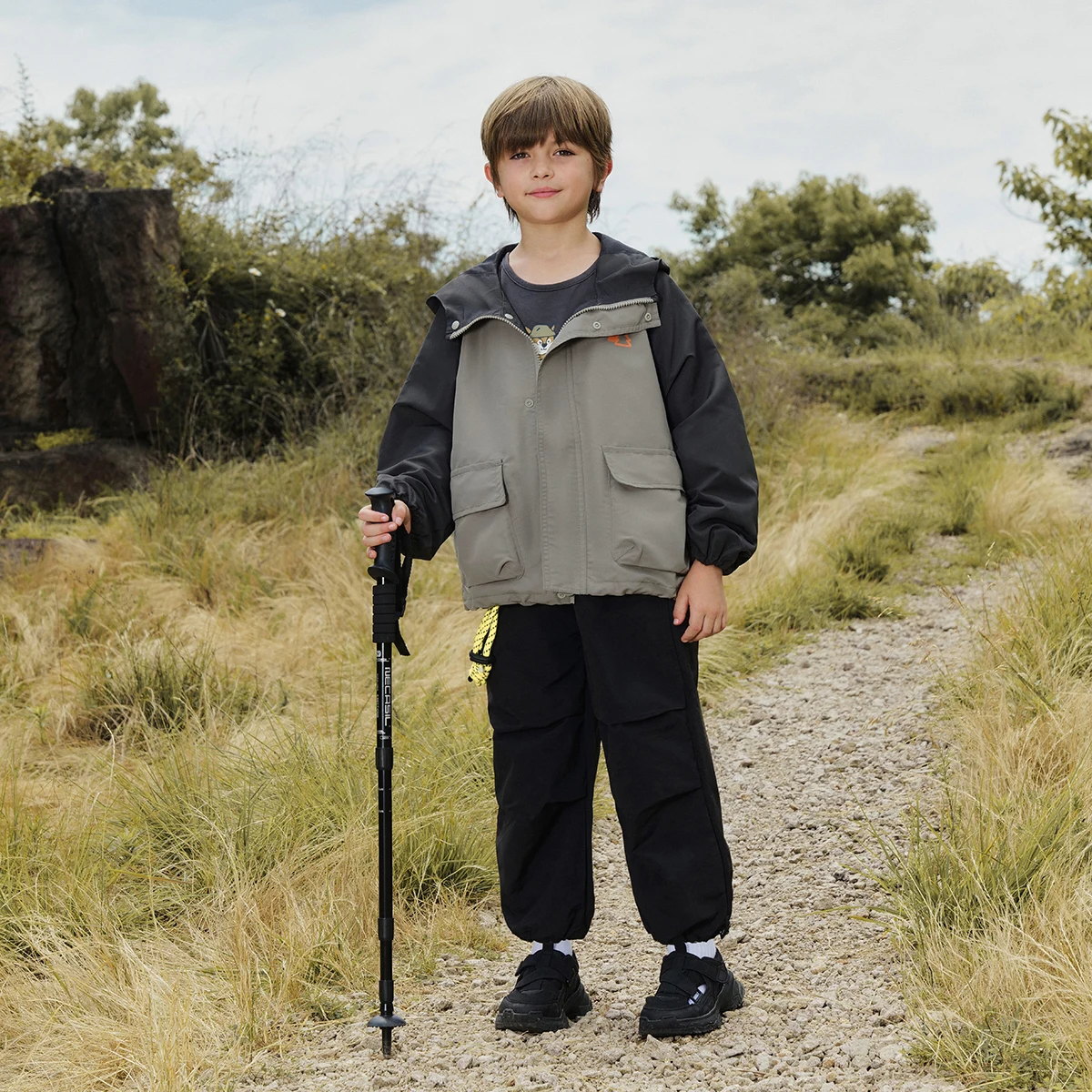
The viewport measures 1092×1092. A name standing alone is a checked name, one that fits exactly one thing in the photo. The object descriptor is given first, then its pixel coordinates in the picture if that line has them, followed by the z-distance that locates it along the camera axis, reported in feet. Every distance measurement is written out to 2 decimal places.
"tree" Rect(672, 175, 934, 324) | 67.10
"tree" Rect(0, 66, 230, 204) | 32.19
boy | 7.80
